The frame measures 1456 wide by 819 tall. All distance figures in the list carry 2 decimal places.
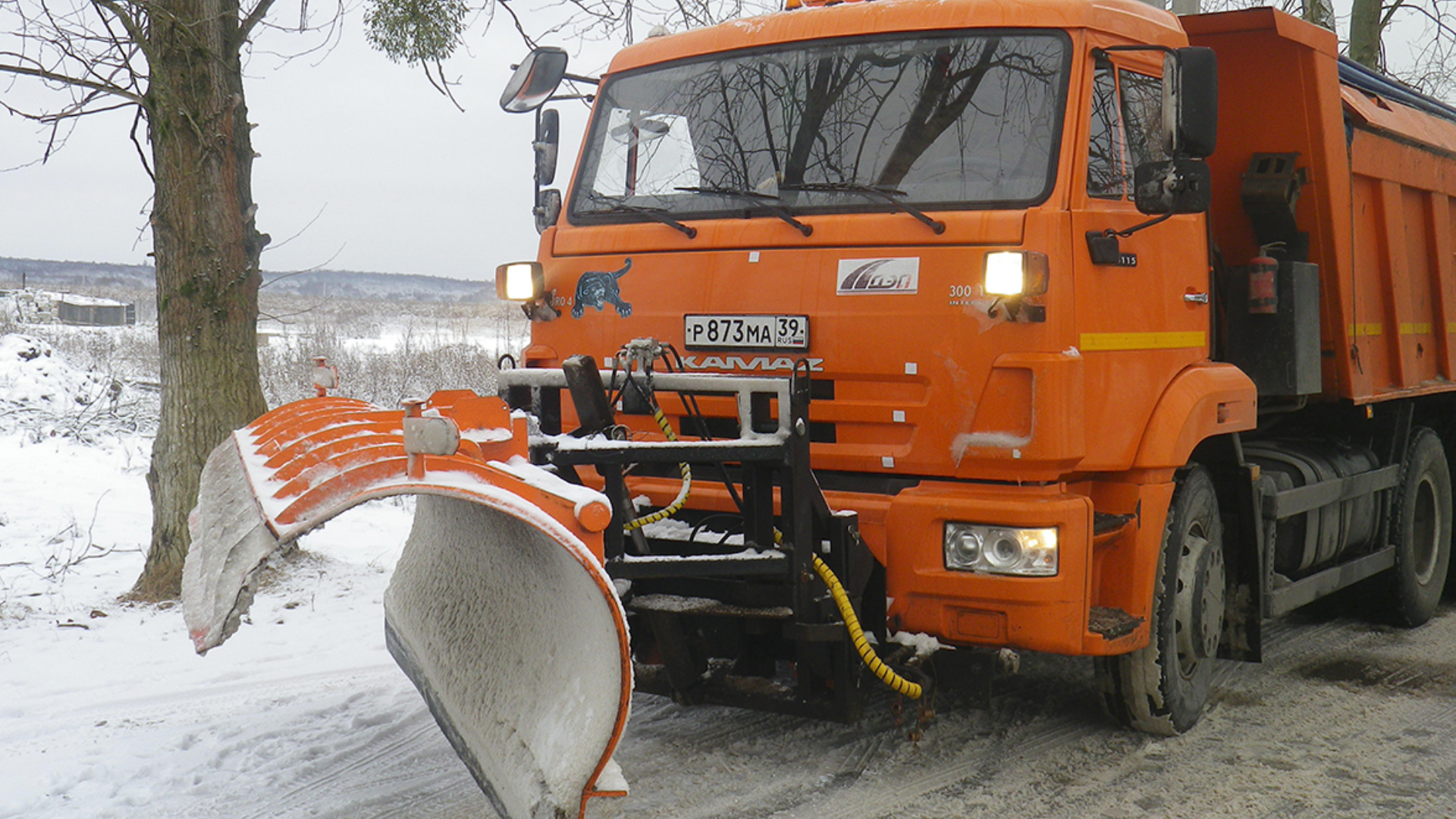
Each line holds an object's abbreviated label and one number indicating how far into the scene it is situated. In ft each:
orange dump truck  12.09
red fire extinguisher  17.29
